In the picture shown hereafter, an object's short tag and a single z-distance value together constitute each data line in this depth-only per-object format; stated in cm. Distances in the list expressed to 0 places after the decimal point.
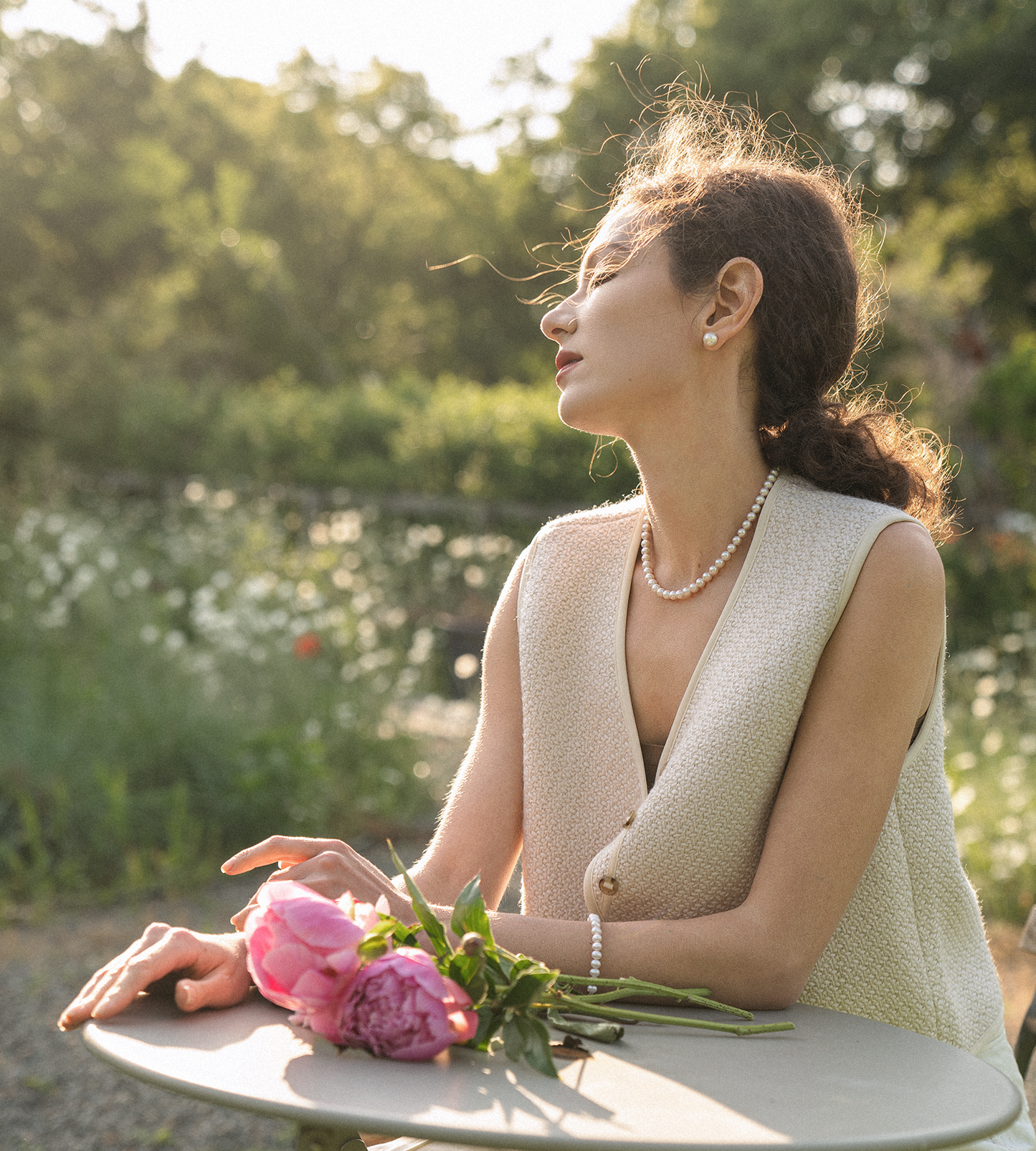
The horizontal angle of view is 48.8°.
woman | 142
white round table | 92
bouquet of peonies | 103
